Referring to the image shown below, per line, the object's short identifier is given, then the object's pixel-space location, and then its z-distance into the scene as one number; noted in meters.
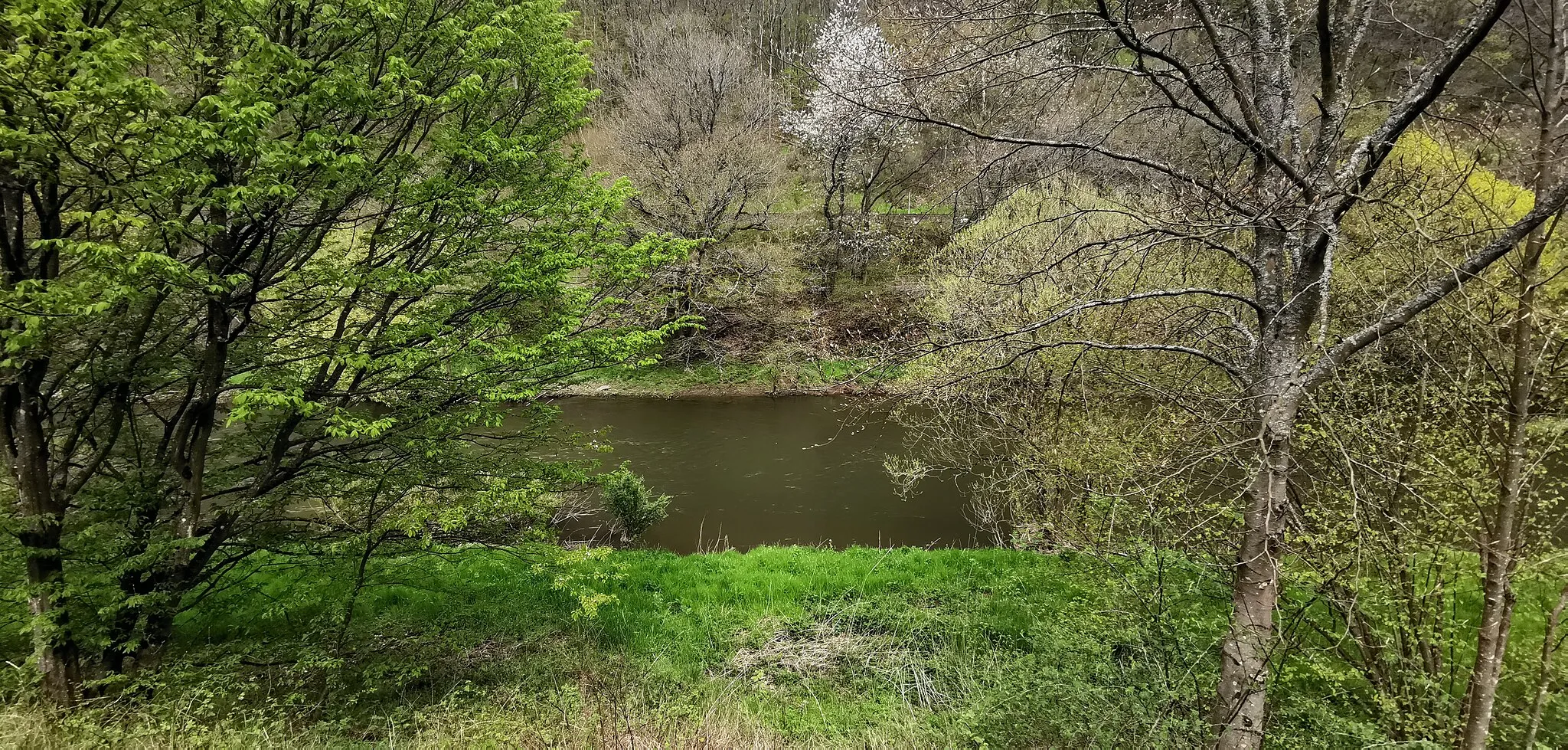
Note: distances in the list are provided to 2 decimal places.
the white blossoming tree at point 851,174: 23.48
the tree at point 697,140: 19.95
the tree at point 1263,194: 2.73
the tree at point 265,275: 3.81
